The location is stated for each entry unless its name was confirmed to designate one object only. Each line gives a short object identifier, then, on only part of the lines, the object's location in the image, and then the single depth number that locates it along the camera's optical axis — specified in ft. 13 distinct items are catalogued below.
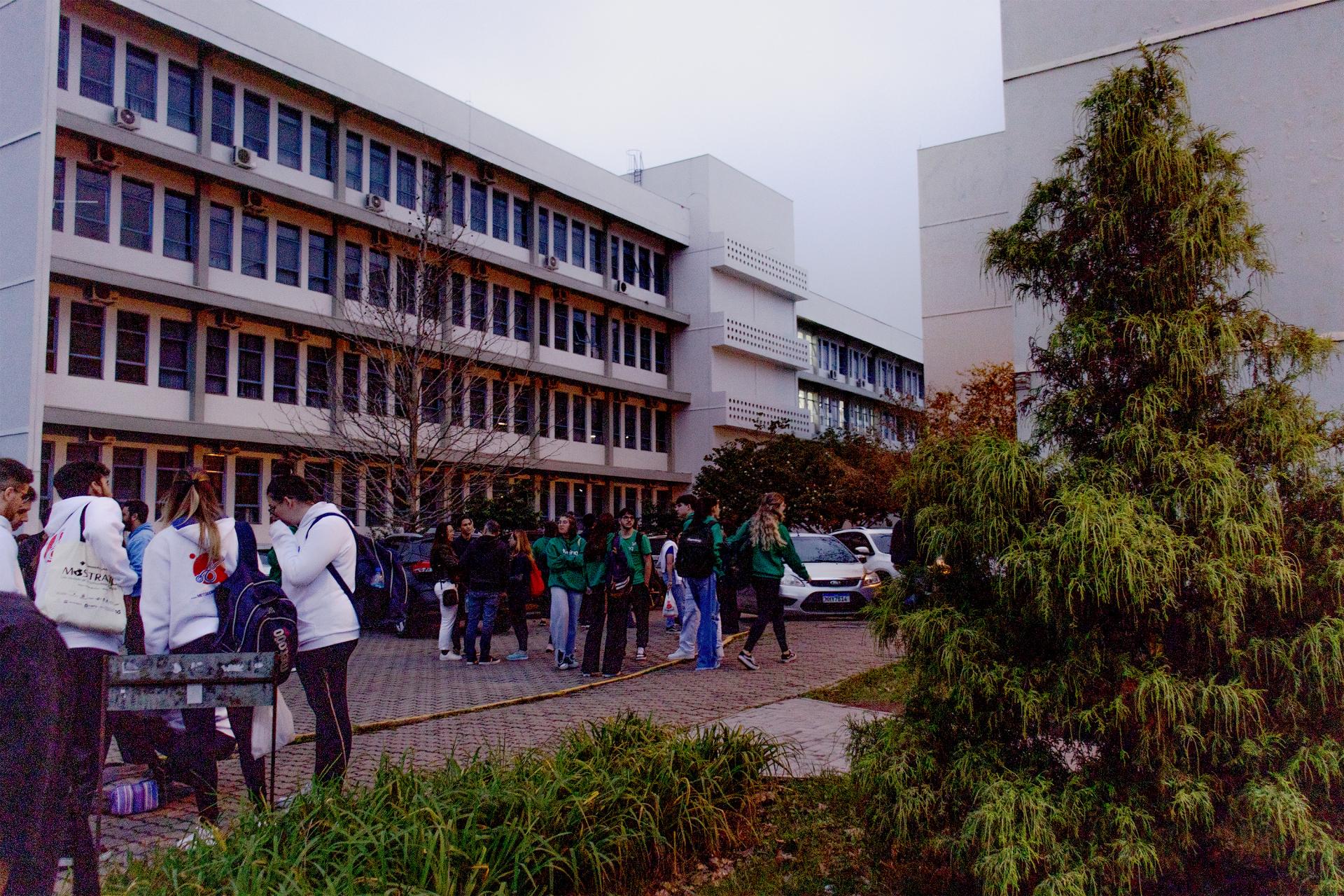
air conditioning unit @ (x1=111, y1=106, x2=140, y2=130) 77.92
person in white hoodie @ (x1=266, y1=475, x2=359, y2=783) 19.70
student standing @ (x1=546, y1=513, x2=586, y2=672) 43.98
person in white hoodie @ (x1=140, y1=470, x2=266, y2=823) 20.22
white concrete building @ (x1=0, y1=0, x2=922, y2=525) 78.79
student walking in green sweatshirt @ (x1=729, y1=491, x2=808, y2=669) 40.75
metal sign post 16.62
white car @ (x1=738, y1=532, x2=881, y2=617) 63.87
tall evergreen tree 13.25
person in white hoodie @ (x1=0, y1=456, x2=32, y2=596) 17.74
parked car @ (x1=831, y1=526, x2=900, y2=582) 75.72
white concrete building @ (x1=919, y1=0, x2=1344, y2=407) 22.90
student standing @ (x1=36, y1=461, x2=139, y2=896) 12.62
